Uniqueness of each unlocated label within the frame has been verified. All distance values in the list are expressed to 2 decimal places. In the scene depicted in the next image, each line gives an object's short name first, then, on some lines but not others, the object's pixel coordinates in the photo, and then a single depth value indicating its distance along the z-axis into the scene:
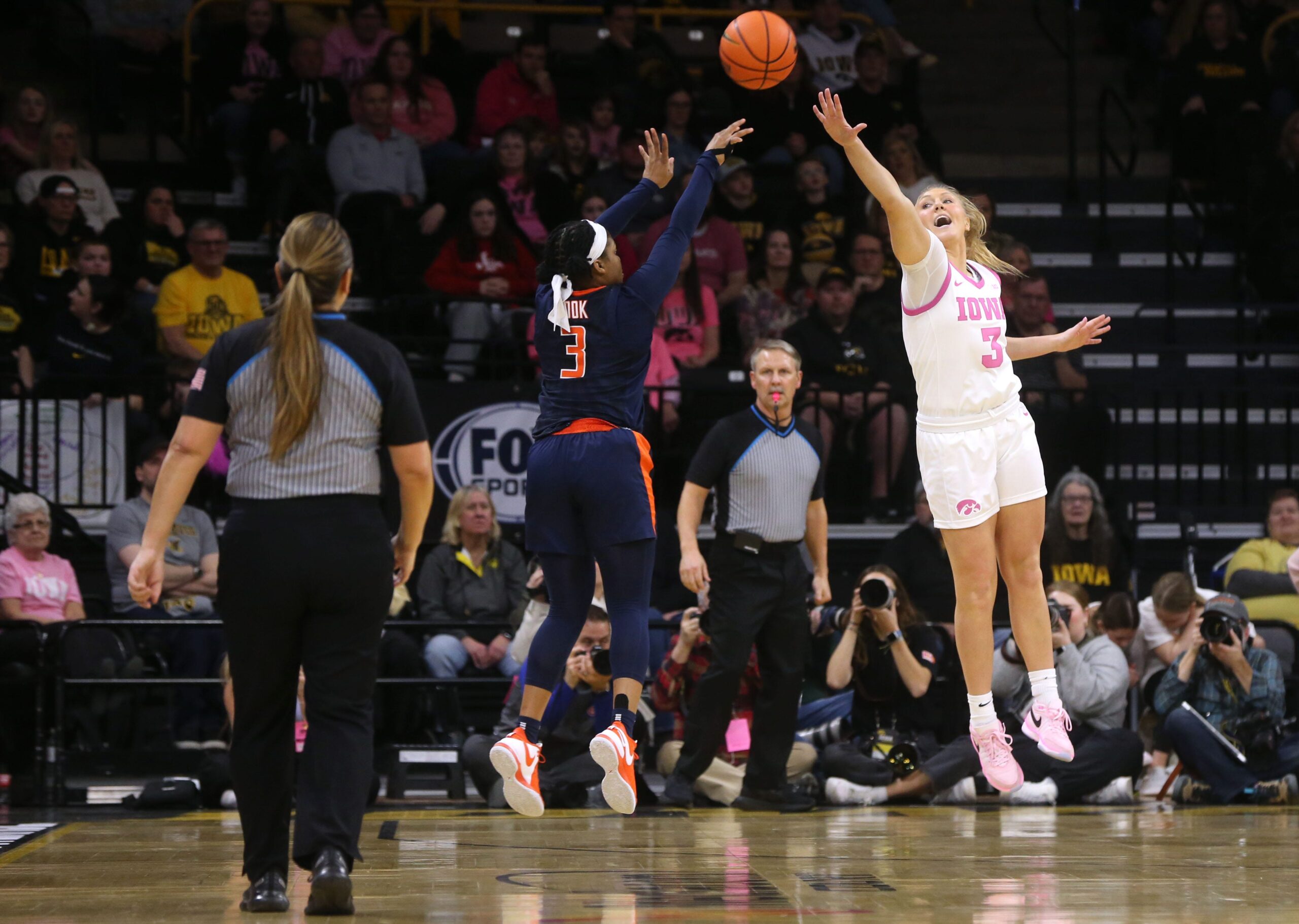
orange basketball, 14.25
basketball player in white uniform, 12.31
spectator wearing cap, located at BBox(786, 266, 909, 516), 22.58
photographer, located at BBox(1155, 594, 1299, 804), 17.37
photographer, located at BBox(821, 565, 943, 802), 17.56
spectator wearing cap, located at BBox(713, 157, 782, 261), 26.41
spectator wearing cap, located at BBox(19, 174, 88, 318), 22.77
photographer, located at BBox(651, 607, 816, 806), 17.48
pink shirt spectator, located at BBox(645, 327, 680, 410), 22.77
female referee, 9.52
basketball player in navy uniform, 12.24
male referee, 17.08
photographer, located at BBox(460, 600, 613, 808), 17.02
